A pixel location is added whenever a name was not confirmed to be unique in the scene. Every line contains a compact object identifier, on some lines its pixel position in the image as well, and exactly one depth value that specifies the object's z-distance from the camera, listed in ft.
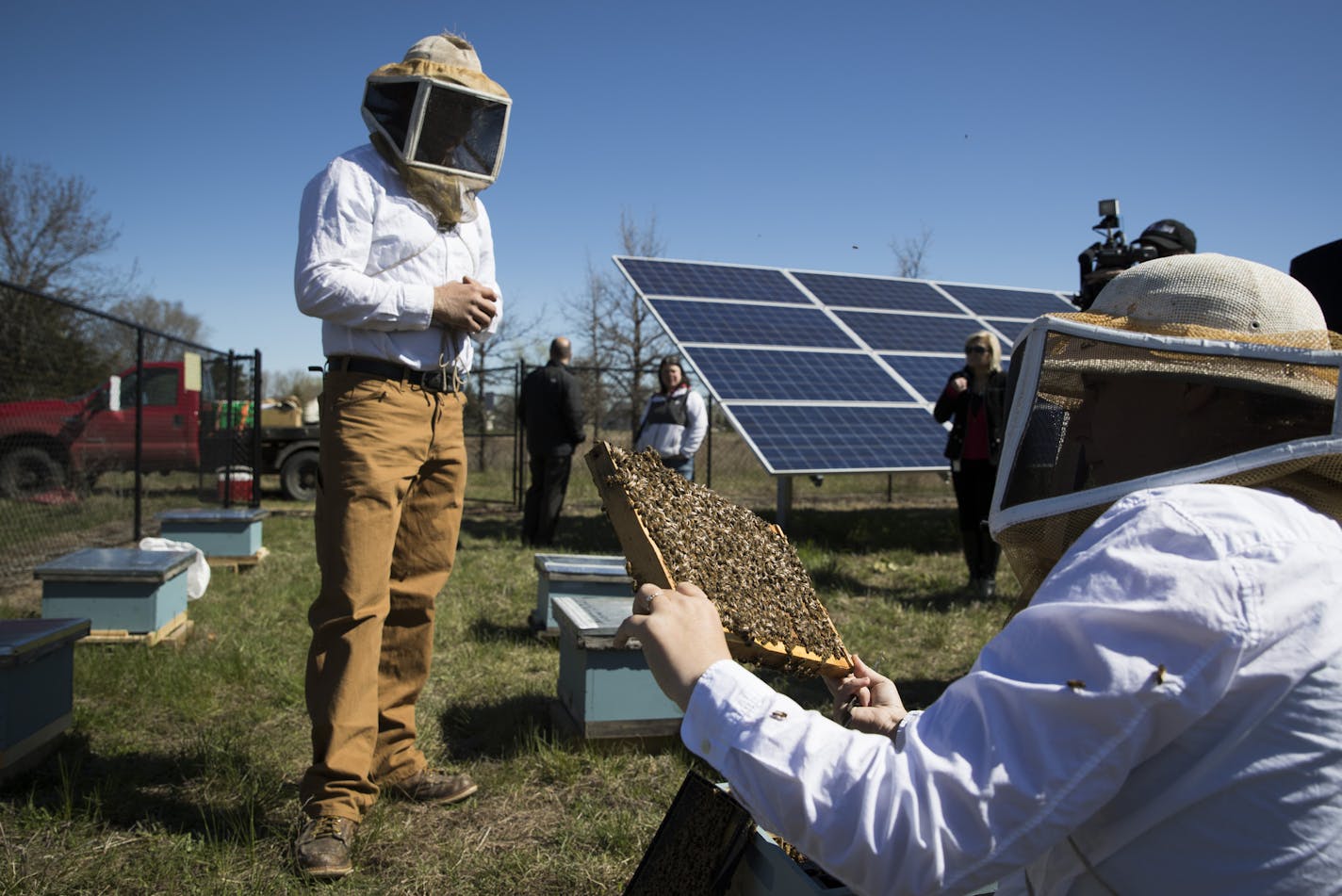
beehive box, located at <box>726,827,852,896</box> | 5.37
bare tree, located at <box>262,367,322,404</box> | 126.12
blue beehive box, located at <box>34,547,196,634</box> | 16.51
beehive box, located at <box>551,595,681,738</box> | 12.63
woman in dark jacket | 23.84
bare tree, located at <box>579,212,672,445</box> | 76.69
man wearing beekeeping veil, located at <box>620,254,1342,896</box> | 3.16
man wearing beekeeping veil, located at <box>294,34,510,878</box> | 9.42
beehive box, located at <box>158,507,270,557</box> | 24.34
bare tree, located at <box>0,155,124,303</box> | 76.13
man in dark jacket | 30.12
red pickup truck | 38.65
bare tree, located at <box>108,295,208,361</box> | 136.50
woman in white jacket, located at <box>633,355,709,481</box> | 28.91
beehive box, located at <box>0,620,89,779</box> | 10.80
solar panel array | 29.71
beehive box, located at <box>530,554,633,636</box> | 16.35
